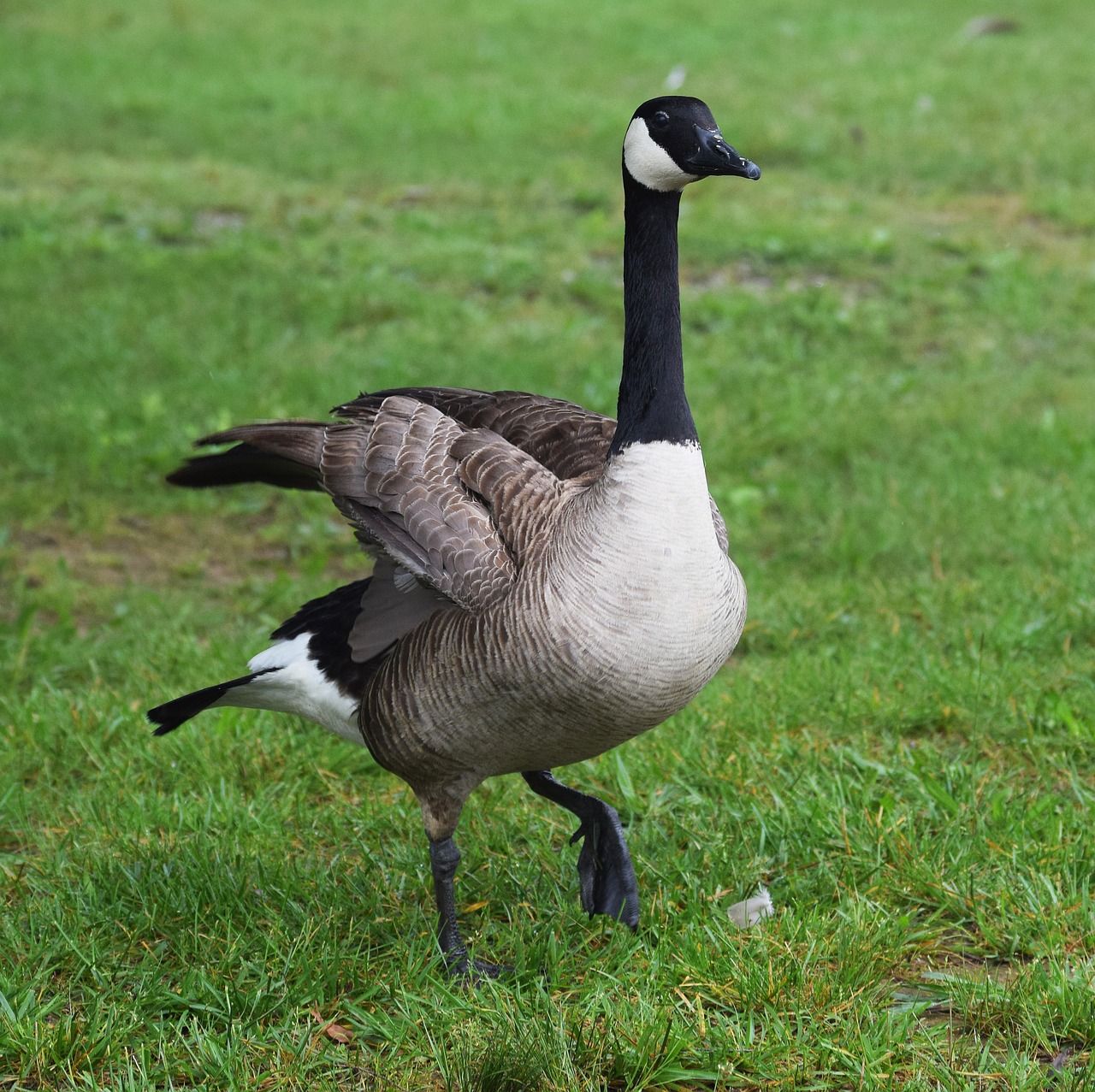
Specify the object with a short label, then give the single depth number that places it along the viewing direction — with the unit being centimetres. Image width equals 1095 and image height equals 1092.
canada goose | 633
